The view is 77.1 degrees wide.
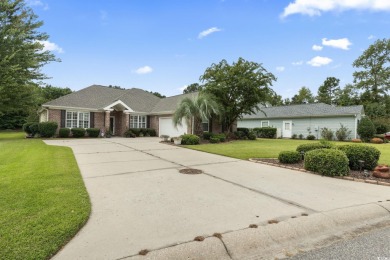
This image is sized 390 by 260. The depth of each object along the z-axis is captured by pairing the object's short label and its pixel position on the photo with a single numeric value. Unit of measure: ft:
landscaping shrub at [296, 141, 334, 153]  29.17
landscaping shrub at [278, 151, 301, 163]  29.99
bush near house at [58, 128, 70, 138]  68.74
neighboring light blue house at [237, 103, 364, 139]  80.02
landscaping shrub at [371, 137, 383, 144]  70.18
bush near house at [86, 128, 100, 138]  72.79
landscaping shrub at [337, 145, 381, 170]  25.36
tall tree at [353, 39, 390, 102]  128.88
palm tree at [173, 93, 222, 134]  60.49
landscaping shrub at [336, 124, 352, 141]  79.27
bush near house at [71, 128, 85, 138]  70.38
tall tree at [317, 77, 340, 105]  180.45
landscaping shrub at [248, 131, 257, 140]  75.76
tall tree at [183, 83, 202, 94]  221.66
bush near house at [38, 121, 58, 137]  66.00
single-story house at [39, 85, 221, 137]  71.95
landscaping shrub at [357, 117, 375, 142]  72.79
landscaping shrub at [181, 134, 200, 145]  55.67
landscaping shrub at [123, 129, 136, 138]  76.59
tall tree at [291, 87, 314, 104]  181.06
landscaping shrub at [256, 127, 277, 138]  94.89
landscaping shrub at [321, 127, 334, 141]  82.33
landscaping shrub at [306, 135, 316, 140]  84.74
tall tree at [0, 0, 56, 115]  59.00
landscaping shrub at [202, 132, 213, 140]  65.79
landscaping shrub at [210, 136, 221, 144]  61.67
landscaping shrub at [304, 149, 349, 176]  23.79
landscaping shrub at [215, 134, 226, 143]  63.31
